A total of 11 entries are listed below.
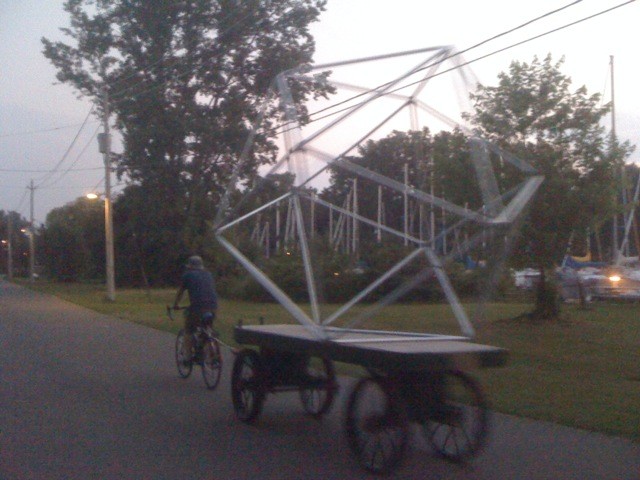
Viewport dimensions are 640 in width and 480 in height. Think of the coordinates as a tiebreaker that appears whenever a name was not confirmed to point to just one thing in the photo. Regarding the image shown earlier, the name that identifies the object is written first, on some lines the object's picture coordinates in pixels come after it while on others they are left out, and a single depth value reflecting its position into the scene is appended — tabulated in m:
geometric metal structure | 8.25
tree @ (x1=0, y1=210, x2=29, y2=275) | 102.24
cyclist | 11.43
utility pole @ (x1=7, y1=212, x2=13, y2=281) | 80.69
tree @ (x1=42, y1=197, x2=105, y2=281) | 60.50
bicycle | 11.03
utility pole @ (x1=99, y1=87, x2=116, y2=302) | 34.59
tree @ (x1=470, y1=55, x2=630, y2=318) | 19.08
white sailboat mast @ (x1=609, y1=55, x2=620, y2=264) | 19.56
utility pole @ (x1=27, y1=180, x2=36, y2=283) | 68.94
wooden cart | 6.47
